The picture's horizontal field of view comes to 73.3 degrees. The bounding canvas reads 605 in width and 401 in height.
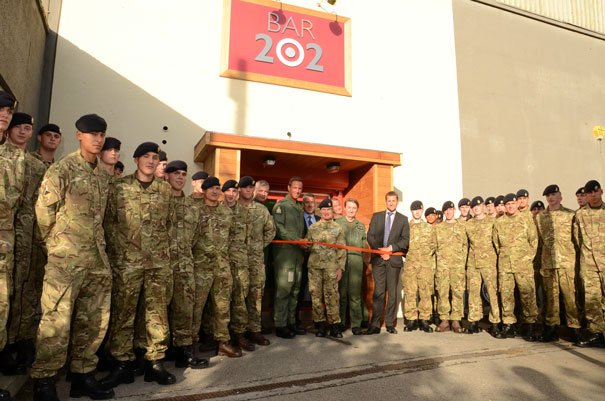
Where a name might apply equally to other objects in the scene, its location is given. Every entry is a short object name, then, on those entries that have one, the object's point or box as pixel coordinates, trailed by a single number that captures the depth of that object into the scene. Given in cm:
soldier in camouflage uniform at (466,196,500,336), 572
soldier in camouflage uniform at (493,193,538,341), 552
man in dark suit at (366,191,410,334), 559
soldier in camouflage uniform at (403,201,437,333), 580
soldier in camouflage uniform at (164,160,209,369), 368
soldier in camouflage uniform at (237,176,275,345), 464
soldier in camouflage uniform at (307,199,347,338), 522
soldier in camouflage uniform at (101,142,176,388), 320
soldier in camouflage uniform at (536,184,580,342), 535
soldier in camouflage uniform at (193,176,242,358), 399
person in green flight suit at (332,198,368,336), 555
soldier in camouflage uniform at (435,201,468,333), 584
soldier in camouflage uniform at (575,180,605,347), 509
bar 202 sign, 693
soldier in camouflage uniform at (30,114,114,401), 267
